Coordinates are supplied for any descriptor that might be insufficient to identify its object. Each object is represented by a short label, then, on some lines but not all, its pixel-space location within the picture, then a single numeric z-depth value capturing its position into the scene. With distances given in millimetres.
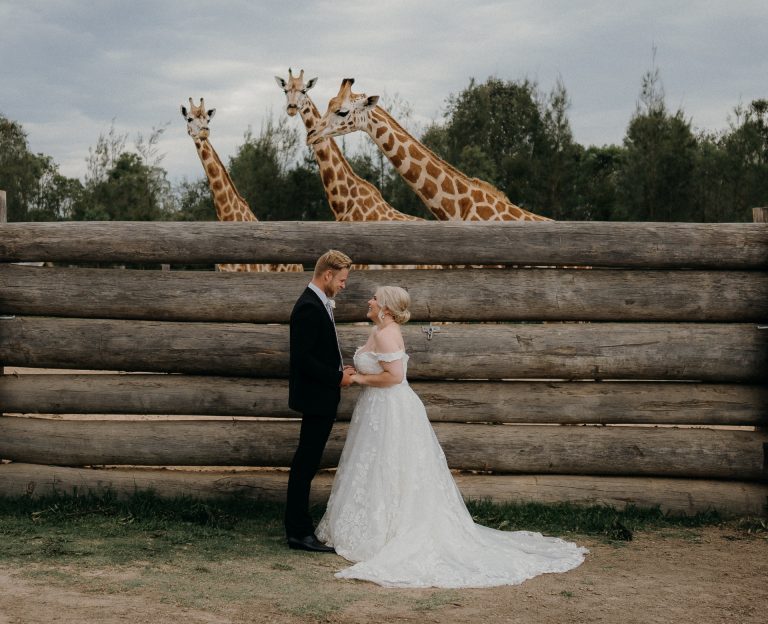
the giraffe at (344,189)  11438
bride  6018
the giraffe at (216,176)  12672
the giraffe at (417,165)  10477
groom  6277
